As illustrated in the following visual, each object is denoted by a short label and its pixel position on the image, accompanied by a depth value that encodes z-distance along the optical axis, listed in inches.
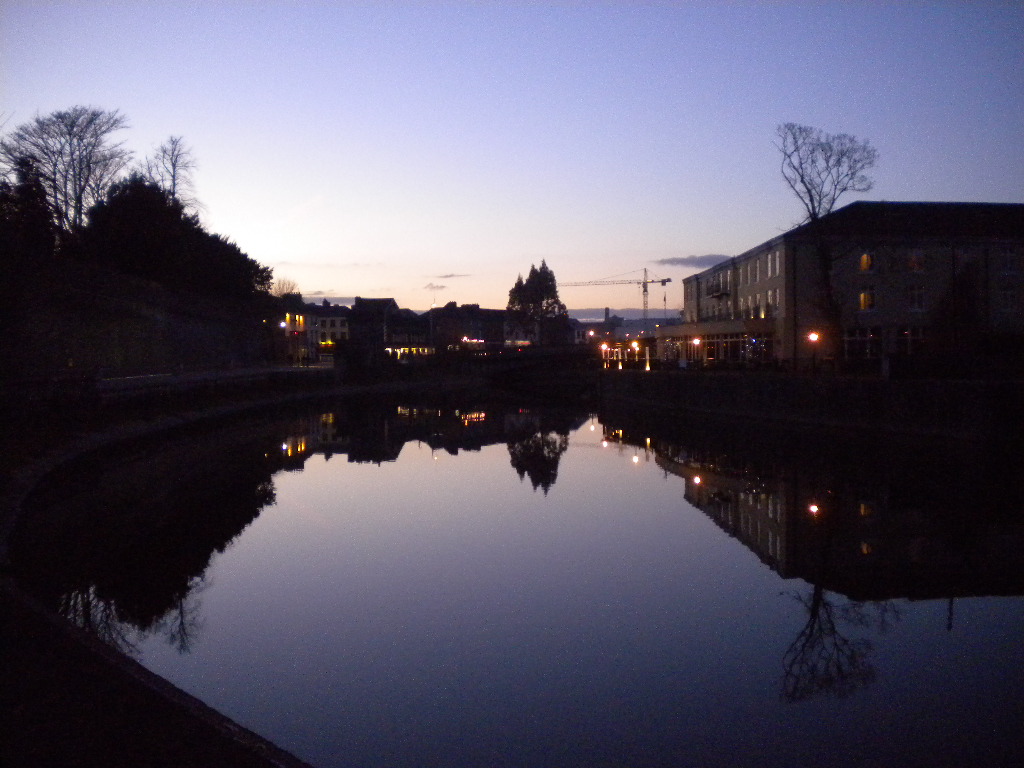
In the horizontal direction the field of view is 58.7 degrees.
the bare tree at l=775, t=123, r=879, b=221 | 1630.2
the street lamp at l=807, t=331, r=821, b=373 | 1950.1
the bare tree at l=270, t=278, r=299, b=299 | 5108.3
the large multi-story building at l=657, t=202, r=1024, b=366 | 1895.9
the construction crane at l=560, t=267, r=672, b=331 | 7501.0
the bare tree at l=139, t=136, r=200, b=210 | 2591.0
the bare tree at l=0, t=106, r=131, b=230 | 2087.8
